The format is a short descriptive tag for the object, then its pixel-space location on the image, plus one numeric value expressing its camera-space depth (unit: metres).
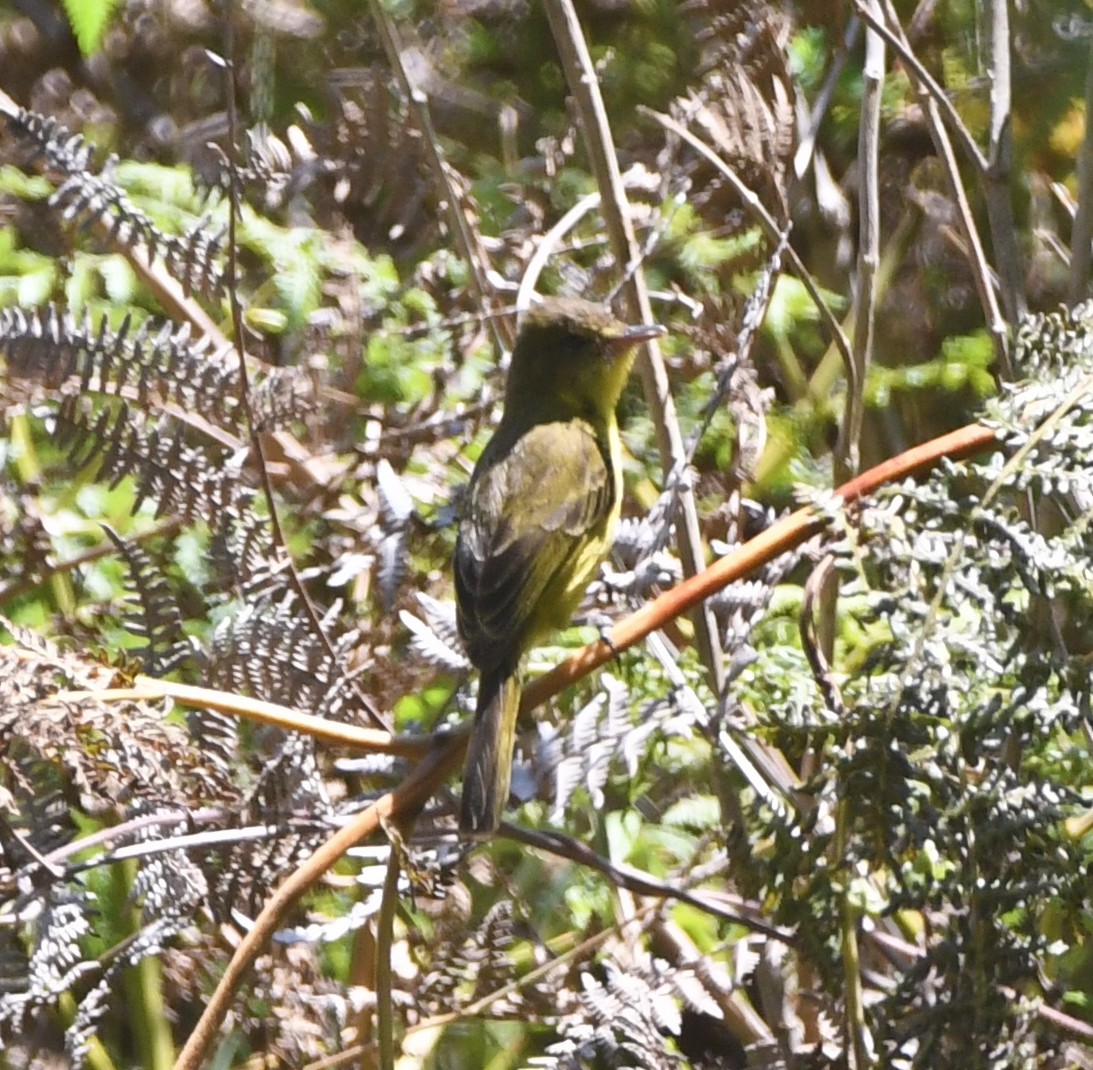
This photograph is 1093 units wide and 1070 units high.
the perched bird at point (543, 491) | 5.82
